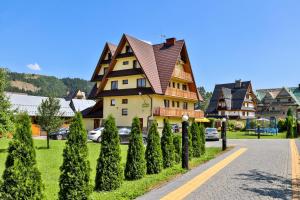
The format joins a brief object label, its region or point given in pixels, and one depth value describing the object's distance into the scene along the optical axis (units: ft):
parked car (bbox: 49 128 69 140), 82.73
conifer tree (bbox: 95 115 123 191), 22.70
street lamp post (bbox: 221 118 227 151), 49.65
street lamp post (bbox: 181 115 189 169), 32.39
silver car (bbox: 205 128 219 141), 79.81
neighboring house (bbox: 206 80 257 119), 166.42
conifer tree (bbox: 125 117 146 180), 26.54
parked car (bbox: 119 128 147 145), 65.17
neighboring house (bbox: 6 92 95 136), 107.94
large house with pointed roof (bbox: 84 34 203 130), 91.92
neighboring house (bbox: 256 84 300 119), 176.31
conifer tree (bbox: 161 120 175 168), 32.28
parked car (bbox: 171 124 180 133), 88.47
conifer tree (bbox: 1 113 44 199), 15.28
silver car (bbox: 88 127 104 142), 69.77
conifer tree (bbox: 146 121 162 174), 29.39
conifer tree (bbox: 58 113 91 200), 18.64
